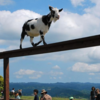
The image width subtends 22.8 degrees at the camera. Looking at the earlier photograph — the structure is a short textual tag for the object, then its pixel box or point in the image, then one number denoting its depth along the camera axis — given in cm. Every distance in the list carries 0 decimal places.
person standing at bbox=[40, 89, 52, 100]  711
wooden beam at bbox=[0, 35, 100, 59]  641
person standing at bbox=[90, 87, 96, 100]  909
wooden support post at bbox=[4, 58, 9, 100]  882
